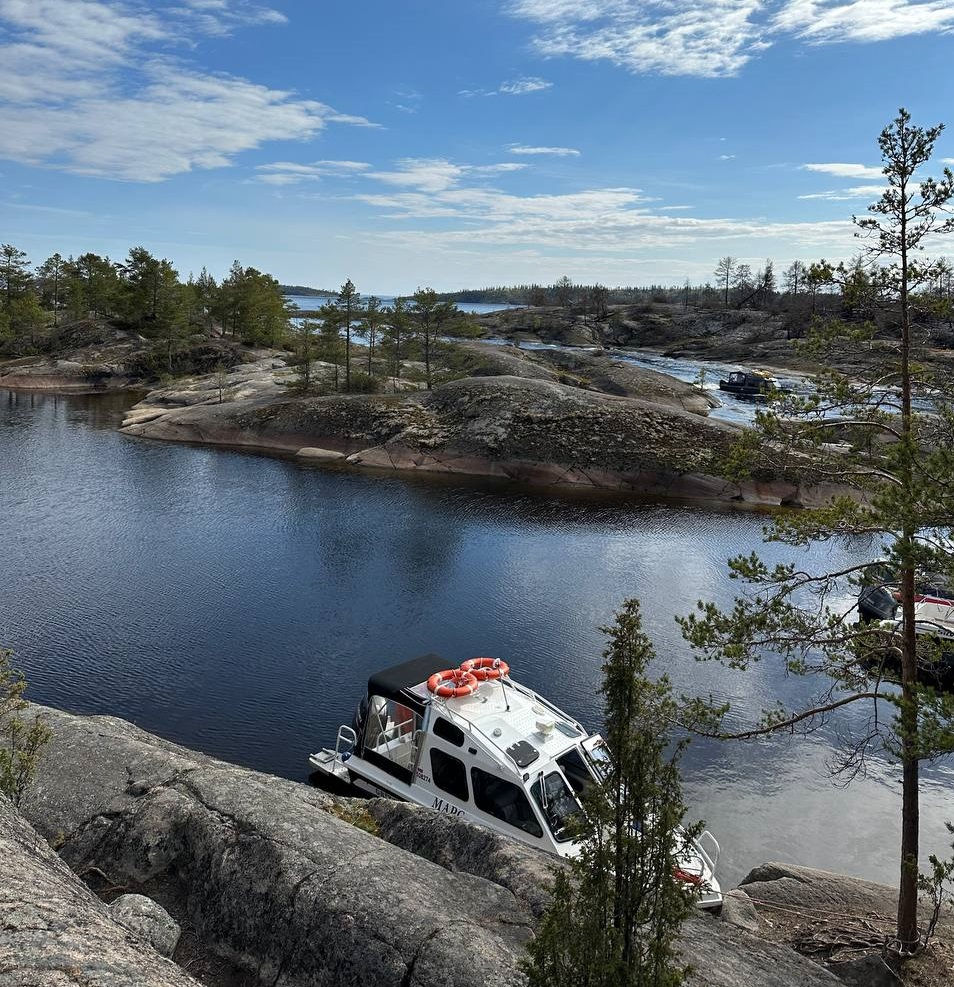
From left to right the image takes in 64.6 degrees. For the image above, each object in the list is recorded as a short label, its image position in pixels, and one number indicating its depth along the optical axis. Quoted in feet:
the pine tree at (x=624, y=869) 18.95
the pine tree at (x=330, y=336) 220.84
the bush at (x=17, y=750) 32.30
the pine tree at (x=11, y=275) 372.38
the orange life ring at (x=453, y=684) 55.21
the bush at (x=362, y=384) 227.61
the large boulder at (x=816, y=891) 44.50
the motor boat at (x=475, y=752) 49.24
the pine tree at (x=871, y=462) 36.86
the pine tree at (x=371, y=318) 227.81
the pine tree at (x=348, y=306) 220.64
